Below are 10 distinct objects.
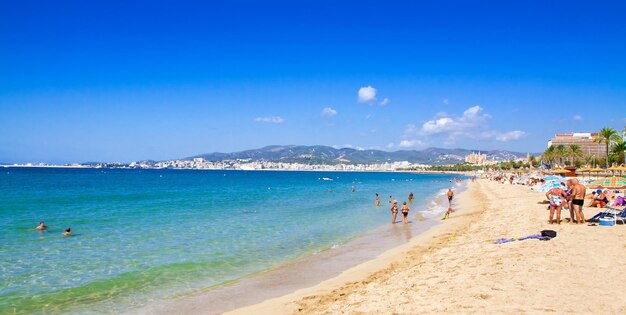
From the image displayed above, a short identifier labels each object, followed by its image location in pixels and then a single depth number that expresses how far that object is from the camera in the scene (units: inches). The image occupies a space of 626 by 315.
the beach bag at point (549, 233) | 484.7
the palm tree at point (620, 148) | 2997.0
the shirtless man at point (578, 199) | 591.2
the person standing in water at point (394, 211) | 942.7
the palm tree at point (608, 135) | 3024.1
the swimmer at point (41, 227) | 811.4
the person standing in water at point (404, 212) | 914.7
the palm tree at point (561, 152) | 4702.8
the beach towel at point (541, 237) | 480.7
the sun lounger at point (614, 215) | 582.2
